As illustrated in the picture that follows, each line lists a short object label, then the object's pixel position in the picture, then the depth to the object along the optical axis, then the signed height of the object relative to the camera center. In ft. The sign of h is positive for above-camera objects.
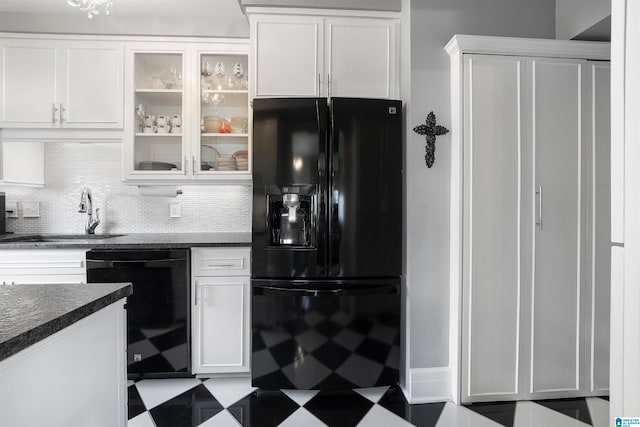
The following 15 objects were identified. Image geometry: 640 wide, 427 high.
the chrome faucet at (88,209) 9.02 +0.11
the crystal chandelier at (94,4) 5.99 +3.48
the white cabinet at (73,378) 2.42 -1.28
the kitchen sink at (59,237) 8.57 -0.59
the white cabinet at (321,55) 7.53 +3.31
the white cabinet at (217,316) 7.58 -2.14
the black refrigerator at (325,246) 7.07 -0.63
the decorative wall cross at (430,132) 7.14 +1.61
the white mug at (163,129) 8.45 +1.96
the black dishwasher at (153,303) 7.35 -1.83
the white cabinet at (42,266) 7.29 -1.06
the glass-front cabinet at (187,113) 8.36 +2.34
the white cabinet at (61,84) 8.20 +2.93
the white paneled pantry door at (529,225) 6.91 -0.21
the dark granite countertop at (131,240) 7.33 -0.59
